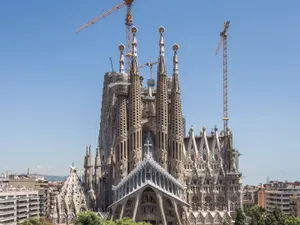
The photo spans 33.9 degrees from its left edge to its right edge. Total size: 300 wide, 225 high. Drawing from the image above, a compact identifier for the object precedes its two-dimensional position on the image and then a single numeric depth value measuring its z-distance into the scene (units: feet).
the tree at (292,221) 205.77
